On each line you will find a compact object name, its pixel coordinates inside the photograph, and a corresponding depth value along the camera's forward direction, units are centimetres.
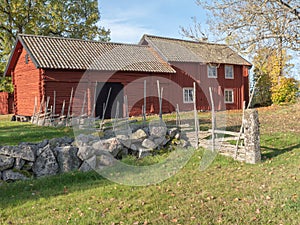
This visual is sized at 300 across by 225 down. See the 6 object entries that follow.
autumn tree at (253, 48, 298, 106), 2598
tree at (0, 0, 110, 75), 2783
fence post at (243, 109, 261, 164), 776
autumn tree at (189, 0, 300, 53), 1041
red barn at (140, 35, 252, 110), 2345
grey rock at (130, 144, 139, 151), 867
